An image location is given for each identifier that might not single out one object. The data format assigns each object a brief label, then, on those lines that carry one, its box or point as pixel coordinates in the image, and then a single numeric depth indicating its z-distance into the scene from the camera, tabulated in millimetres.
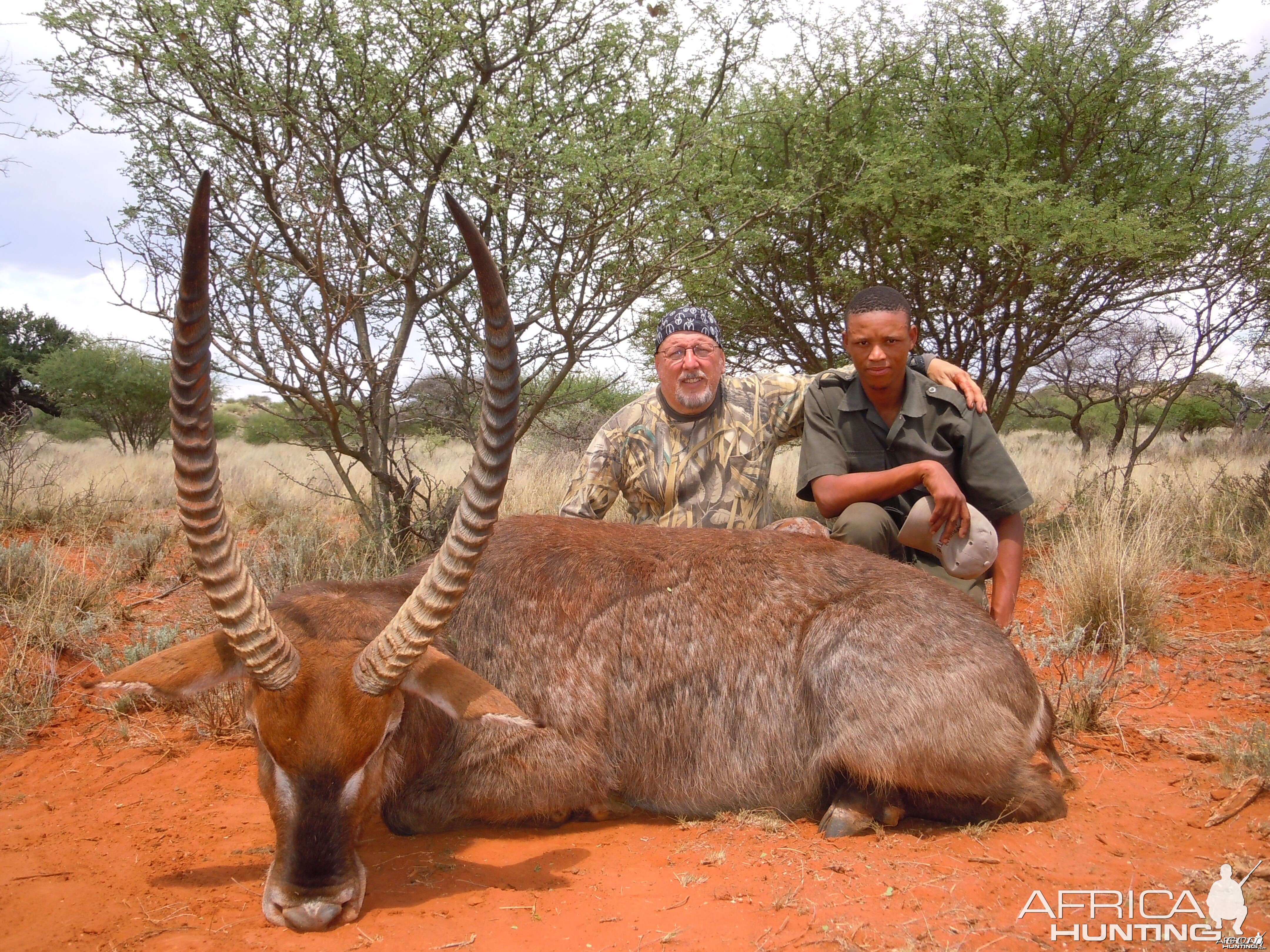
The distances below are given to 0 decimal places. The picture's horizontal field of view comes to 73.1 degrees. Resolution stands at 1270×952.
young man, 5078
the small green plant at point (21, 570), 6602
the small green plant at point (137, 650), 5445
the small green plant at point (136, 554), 7762
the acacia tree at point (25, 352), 21625
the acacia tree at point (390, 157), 6531
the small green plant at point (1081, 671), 4820
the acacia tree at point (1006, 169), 9188
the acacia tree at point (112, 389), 21516
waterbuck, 3023
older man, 5828
